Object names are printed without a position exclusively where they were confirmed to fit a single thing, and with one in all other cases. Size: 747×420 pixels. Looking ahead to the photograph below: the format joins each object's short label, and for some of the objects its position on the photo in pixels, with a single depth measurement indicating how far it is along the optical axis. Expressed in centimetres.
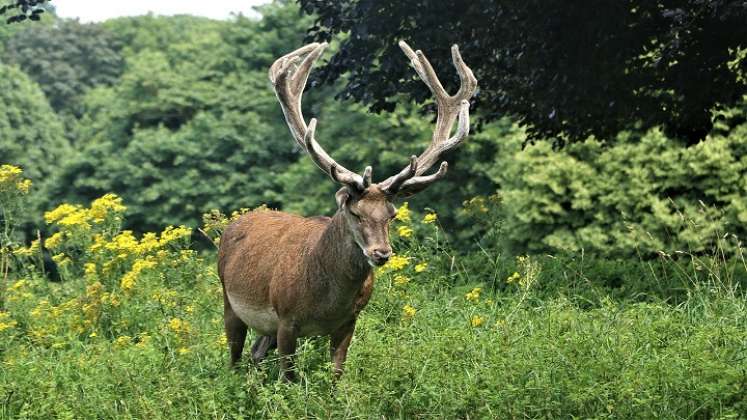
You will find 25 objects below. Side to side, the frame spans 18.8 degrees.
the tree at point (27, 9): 1912
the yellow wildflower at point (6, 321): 1698
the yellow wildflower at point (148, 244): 1907
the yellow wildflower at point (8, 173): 2007
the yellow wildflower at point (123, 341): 1622
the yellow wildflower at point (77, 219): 1986
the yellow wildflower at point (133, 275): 1810
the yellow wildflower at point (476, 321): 1564
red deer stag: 1242
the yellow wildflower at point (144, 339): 1652
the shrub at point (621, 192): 2888
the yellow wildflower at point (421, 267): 1774
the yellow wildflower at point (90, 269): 1895
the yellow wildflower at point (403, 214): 1995
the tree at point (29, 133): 6560
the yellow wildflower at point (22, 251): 2031
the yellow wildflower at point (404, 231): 1915
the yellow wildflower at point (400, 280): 1770
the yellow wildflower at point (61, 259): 2006
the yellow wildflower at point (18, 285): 1886
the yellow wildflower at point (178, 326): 1559
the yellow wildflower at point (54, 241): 2011
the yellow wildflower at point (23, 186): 2028
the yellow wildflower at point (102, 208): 2032
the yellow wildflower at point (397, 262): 1740
